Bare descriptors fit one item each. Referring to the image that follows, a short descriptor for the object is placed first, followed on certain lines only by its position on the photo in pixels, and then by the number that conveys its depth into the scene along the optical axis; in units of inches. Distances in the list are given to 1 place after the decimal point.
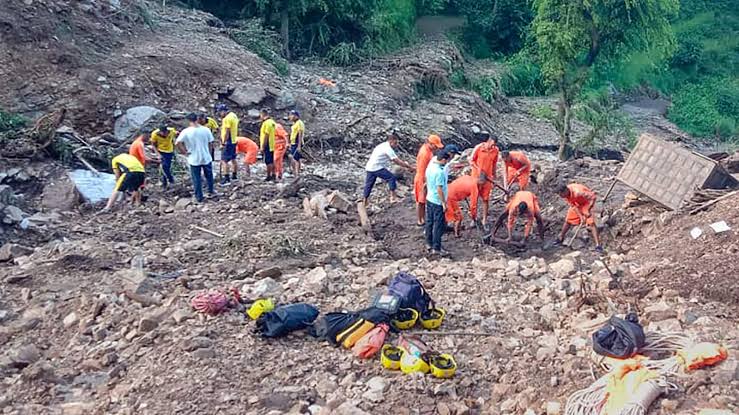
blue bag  237.3
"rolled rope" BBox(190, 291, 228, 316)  240.7
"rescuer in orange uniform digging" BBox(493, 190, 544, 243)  339.3
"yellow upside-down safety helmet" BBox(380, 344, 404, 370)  212.1
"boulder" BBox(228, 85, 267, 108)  553.6
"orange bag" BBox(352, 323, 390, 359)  219.3
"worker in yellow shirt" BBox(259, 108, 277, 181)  424.8
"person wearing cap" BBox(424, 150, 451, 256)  309.0
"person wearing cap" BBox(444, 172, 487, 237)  347.3
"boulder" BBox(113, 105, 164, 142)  481.4
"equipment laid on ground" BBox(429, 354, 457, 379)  207.5
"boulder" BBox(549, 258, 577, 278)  291.3
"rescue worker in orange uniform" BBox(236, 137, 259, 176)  441.4
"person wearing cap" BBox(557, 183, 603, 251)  336.2
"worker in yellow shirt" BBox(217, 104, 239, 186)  415.7
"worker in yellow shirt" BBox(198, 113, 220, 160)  398.6
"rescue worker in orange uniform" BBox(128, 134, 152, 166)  391.2
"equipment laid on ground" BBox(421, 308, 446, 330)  238.4
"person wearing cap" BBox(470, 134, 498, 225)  362.0
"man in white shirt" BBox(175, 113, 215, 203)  372.5
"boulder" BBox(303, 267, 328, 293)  267.0
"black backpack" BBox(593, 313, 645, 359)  200.1
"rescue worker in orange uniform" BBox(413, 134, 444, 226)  353.4
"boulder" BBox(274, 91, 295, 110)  568.5
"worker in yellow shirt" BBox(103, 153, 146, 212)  375.2
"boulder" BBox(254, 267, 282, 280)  284.2
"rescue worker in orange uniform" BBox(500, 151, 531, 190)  378.6
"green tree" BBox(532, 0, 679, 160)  585.6
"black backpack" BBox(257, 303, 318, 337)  227.9
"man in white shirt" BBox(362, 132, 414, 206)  363.9
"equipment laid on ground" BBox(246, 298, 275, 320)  237.8
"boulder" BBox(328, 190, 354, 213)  378.3
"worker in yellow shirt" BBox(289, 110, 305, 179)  452.4
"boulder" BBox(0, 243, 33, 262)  319.0
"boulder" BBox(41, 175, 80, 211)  390.3
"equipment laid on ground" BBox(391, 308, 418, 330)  235.1
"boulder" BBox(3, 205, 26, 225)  355.3
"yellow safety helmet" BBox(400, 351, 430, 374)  209.0
